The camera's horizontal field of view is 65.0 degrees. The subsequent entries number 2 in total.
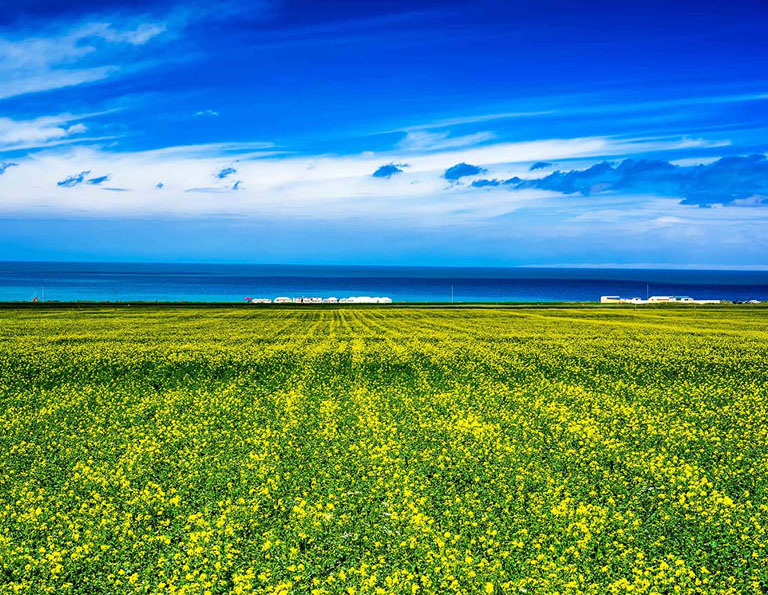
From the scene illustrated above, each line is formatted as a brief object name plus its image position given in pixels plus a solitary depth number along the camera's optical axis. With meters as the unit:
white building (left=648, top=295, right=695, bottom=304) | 138.62
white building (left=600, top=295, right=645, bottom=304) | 137.46
